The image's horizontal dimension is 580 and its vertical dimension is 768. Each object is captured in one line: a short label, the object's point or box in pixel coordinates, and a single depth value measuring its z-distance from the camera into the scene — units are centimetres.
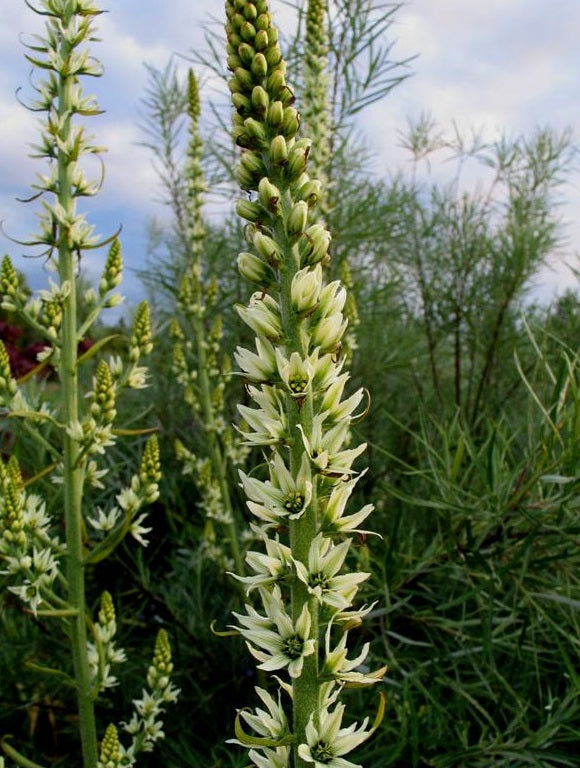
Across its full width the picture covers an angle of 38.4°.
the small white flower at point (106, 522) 49
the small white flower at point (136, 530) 48
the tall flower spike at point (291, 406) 23
